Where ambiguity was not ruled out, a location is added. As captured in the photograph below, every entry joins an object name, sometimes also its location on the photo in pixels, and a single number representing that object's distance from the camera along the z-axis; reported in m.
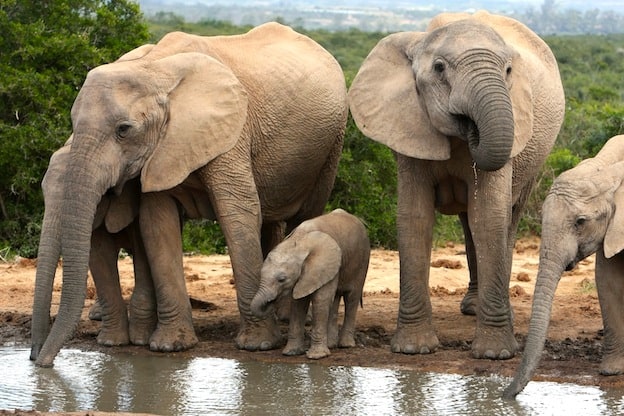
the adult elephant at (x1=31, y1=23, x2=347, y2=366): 15.66
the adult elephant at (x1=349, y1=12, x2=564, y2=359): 15.17
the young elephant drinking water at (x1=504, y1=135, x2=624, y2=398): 13.88
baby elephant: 16.34
